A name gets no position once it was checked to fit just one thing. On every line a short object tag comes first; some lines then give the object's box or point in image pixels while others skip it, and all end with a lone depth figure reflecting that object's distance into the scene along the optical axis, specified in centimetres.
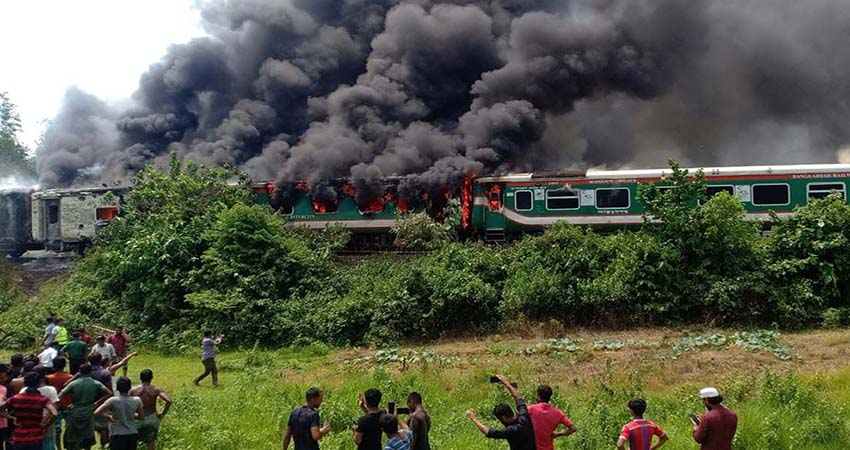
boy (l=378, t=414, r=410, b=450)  605
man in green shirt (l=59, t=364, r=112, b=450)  758
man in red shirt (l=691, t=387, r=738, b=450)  635
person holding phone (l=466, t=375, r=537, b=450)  598
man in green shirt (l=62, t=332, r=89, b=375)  1104
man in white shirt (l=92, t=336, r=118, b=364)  1141
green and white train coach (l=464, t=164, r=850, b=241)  1964
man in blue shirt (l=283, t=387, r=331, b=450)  650
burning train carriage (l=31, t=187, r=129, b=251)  2566
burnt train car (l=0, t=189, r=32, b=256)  2664
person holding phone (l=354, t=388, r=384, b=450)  626
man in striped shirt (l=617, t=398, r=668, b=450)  623
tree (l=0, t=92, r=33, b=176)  5350
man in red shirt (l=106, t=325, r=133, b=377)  1341
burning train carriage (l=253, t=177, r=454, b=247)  2306
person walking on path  1304
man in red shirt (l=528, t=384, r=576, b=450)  621
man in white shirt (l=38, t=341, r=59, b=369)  1057
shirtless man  794
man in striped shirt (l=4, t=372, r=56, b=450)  712
